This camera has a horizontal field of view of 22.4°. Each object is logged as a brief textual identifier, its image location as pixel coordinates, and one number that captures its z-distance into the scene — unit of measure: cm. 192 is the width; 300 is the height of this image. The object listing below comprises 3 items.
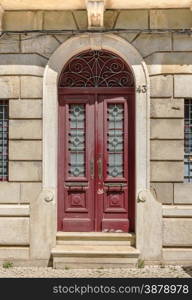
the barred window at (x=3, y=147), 864
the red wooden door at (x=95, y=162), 875
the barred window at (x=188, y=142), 859
